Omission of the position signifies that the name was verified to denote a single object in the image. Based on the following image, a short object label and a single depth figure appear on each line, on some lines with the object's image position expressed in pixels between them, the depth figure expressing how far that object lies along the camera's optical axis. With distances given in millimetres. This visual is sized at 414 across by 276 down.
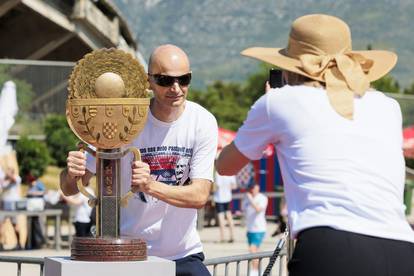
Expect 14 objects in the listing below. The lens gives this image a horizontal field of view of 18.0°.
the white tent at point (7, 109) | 22688
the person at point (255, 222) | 20281
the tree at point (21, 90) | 27136
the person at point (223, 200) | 25297
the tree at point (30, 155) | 31000
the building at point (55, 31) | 37812
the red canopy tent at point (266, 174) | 32000
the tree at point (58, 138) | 32447
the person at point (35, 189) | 22625
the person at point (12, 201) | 21953
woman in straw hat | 4852
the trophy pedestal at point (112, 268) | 6090
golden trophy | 6195
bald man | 6578
